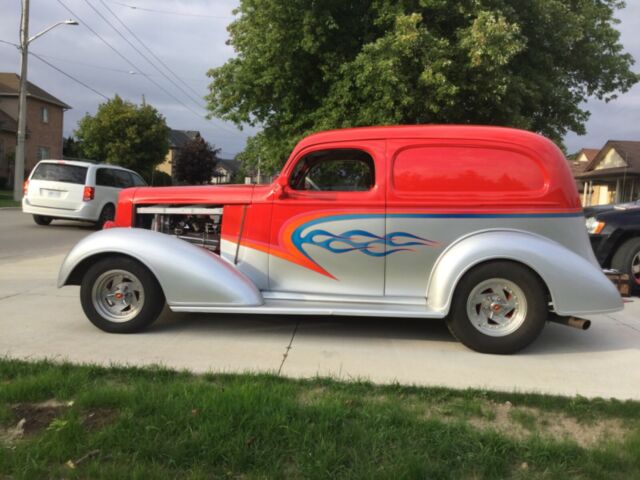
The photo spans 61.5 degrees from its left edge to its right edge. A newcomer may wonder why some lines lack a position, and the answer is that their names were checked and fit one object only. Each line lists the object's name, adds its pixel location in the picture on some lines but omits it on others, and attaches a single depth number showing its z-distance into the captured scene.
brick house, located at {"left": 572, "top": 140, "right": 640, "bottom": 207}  28.59
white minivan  13.90
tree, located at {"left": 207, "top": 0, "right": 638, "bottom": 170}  11.38
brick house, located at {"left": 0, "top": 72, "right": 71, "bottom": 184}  36.28
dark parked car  7.60
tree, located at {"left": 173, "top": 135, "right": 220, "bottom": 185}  58.75
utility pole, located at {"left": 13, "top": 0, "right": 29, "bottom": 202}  23.95
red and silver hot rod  4.66
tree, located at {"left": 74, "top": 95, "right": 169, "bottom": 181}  33.91
